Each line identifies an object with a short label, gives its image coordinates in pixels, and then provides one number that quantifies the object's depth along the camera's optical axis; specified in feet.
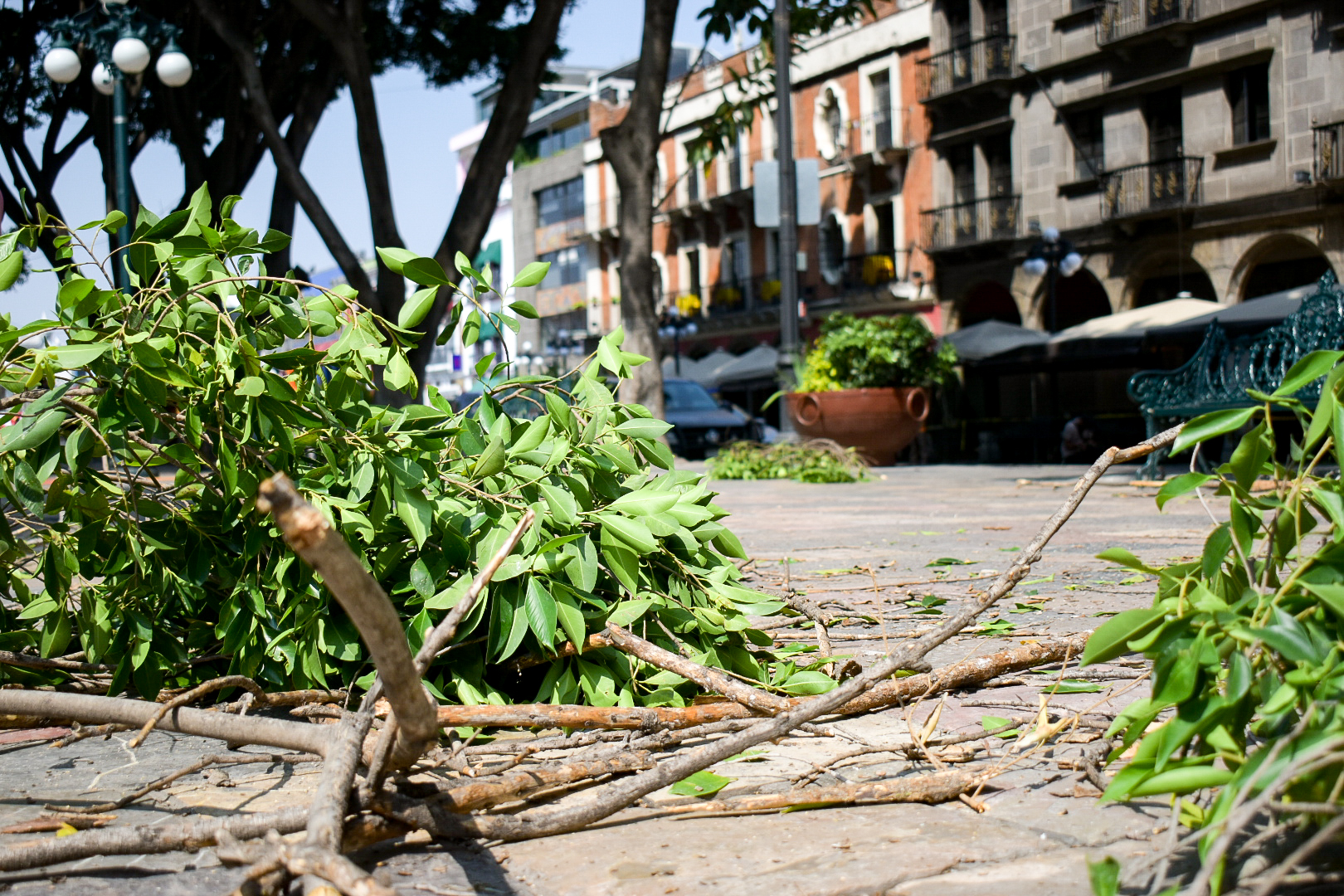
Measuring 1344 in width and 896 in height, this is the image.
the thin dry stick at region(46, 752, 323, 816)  5.91
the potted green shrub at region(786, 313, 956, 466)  43.04
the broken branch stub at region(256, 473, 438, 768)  3.42
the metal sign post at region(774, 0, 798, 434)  38.99
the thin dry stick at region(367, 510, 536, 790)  4.77
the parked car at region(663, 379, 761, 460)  62.95
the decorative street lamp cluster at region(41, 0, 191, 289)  33.14
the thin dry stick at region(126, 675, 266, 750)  5.89
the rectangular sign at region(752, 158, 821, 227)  42.75
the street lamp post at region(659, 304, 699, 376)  98.18
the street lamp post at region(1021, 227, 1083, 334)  65.26
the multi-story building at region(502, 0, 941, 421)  97.25
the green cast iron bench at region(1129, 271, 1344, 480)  26.89
